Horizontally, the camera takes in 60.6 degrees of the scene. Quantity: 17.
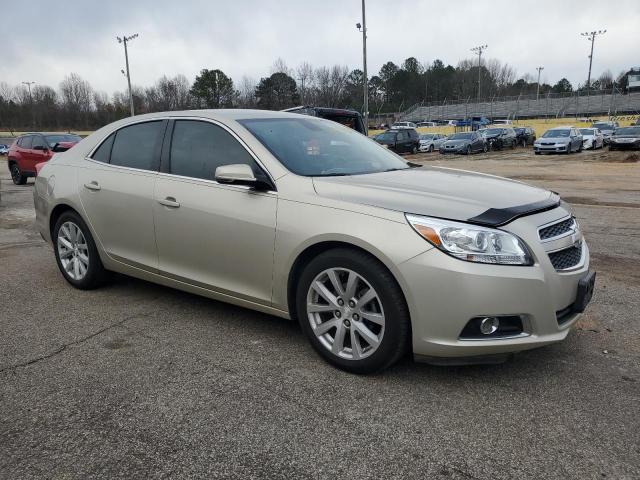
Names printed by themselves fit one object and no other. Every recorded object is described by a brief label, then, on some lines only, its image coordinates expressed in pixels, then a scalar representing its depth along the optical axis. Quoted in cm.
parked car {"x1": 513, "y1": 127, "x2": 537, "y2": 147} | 3866
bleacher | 6706
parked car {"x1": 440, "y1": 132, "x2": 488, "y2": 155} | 3266
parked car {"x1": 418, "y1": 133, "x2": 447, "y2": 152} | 3747
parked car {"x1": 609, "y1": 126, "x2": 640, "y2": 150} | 2877
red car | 1681
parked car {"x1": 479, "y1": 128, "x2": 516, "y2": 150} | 3525
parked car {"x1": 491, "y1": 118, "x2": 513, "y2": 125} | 6471
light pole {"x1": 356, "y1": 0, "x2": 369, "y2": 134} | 3319
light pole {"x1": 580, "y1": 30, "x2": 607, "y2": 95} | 8675
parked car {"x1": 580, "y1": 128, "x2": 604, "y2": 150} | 3288
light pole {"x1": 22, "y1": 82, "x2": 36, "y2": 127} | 8612
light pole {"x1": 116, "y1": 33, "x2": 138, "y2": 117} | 4829
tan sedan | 295
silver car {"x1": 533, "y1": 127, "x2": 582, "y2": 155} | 2981
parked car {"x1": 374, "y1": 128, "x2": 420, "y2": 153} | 3228
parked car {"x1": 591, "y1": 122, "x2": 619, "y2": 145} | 3680
